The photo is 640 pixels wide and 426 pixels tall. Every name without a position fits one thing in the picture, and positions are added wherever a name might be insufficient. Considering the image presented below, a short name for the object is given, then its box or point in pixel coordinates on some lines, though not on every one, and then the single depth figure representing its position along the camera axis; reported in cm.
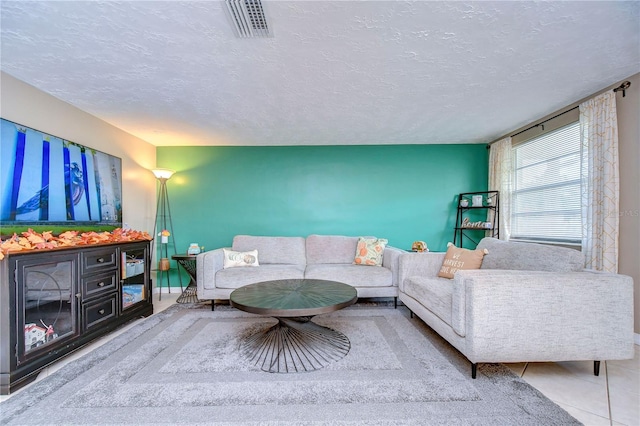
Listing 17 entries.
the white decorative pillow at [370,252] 333
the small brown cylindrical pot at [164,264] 374
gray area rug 135
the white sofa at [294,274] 297
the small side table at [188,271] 340
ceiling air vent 140
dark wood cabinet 162
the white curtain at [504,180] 360
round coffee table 179
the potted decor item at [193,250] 363
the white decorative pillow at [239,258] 322
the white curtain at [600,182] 230
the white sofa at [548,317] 158
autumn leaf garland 169
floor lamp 397
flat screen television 202
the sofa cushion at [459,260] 250
